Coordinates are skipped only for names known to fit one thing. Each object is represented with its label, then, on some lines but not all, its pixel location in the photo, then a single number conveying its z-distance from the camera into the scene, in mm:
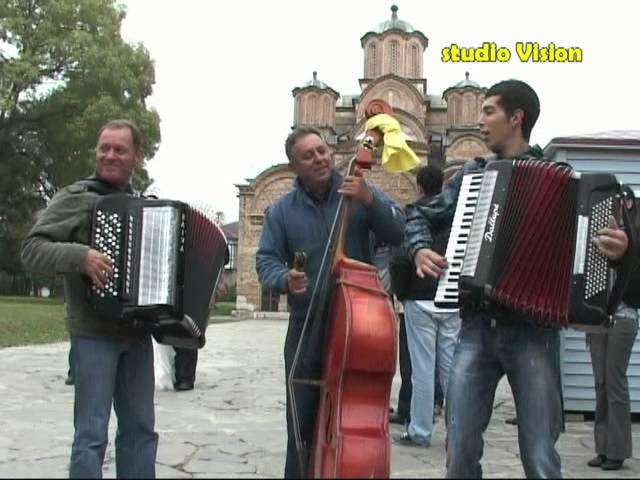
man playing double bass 3768
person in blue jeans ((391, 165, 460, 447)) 5723
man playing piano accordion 3098
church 42656
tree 34312
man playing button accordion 3324
